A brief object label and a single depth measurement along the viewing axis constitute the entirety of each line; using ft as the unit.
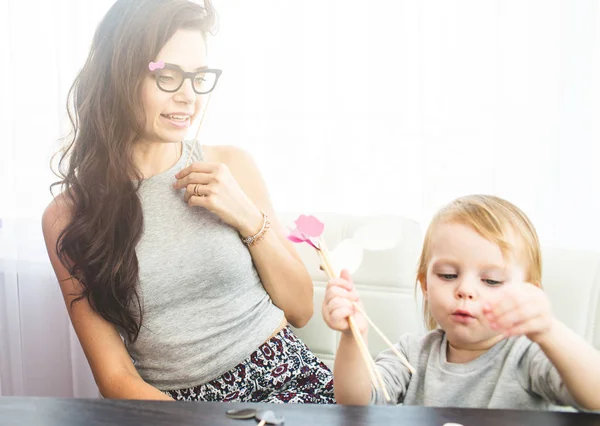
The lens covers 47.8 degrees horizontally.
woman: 4.31
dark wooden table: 2.78
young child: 3.14
